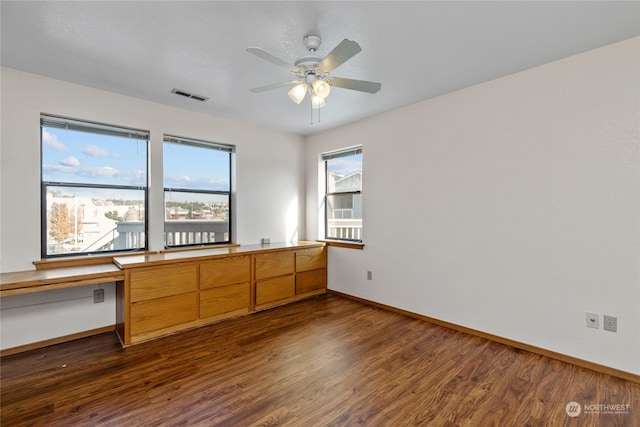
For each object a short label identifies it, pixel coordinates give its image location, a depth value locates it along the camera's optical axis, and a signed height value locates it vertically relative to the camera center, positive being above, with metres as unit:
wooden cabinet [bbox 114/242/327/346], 2.78 -0.84
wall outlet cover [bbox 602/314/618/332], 2.25 -0.87
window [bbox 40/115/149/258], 2.87 +0.27
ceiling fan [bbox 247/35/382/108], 1.97 +0.99
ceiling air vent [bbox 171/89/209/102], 3.09 +1.30
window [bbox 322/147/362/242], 4.29 +0.28
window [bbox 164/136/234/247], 3.62 +0.27
